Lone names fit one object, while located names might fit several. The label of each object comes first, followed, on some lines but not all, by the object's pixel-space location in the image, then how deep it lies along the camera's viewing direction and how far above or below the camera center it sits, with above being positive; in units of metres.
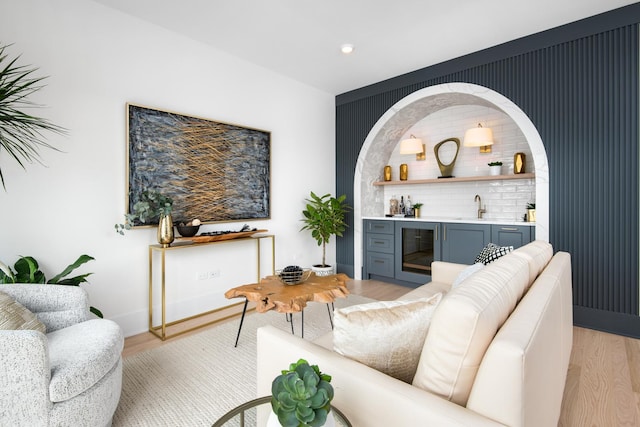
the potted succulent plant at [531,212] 3.37 -0.02
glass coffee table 0.86 -0.55
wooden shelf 3.57 +0.39
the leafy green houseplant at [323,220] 4.30 -0.11
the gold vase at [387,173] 4.87 +0.57
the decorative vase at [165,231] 2.78 -0.15
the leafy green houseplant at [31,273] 2.00 -0.38
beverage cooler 4.04 -0.49
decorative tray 3.02 -0.22
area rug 1.75 -1.06
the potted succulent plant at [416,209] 4.60 +0.02
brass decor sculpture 4.33 +0.61
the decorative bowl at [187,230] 3.02 -0.16
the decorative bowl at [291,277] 2.49 -0.49
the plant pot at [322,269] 4.47 -0.78
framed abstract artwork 2.87 +0.48
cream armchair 1.27 -0.64
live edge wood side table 2.12 -0.56
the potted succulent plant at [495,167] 3.87 +0.51
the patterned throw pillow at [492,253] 2.38 -0.32
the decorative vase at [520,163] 3.64 +0.53
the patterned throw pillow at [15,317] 1.47 -0.48
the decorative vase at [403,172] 4.78 +0.57
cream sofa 0.74 -0.43
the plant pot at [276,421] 0.79 -0.51
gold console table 2.75 -0.68
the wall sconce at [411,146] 4.40 +0.88
